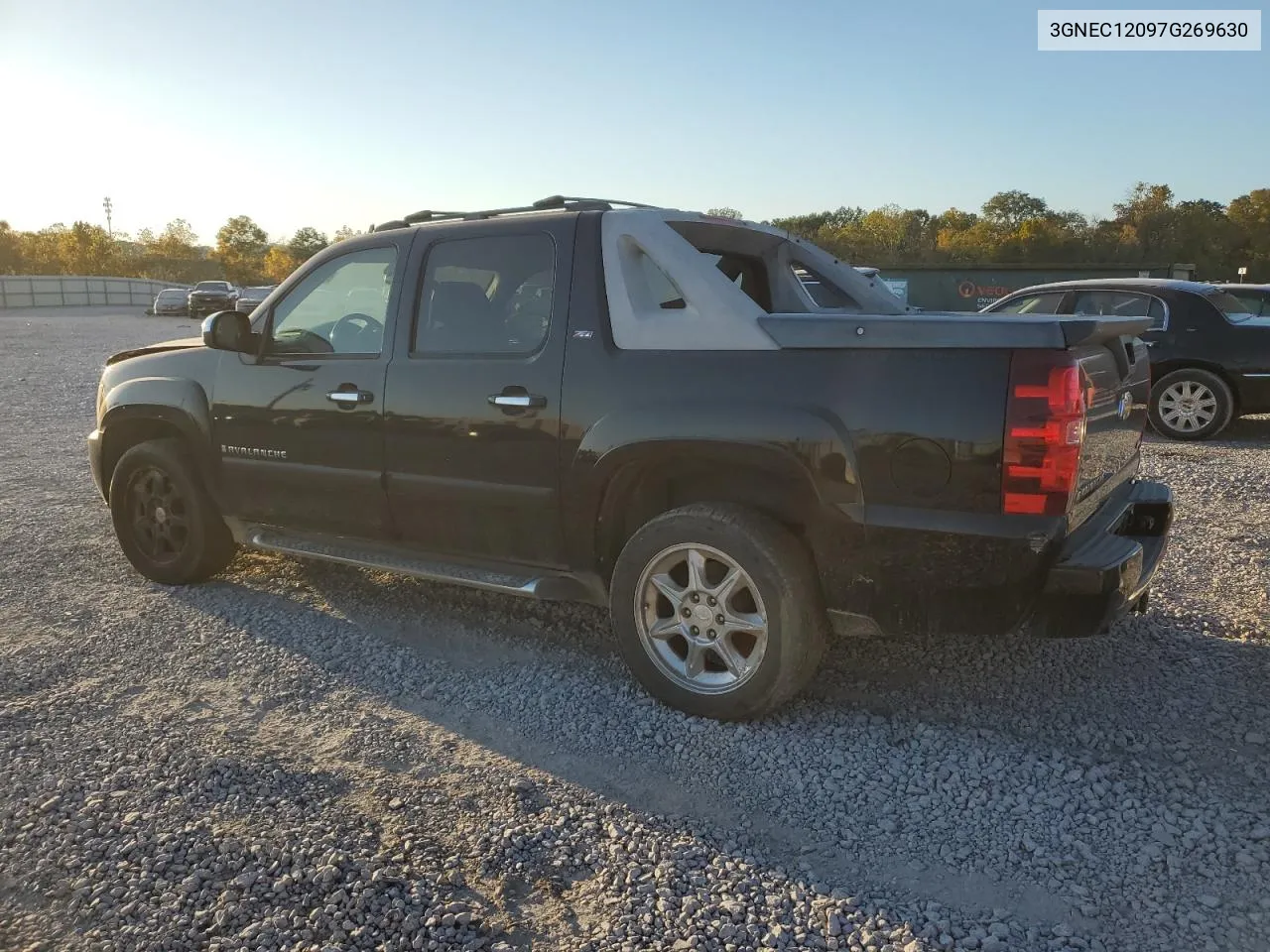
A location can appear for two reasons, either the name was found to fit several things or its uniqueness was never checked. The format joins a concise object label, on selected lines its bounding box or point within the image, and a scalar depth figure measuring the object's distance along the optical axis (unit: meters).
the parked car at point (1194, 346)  9.17
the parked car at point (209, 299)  40.00
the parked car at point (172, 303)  45.28
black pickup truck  3.04
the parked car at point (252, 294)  35.11
